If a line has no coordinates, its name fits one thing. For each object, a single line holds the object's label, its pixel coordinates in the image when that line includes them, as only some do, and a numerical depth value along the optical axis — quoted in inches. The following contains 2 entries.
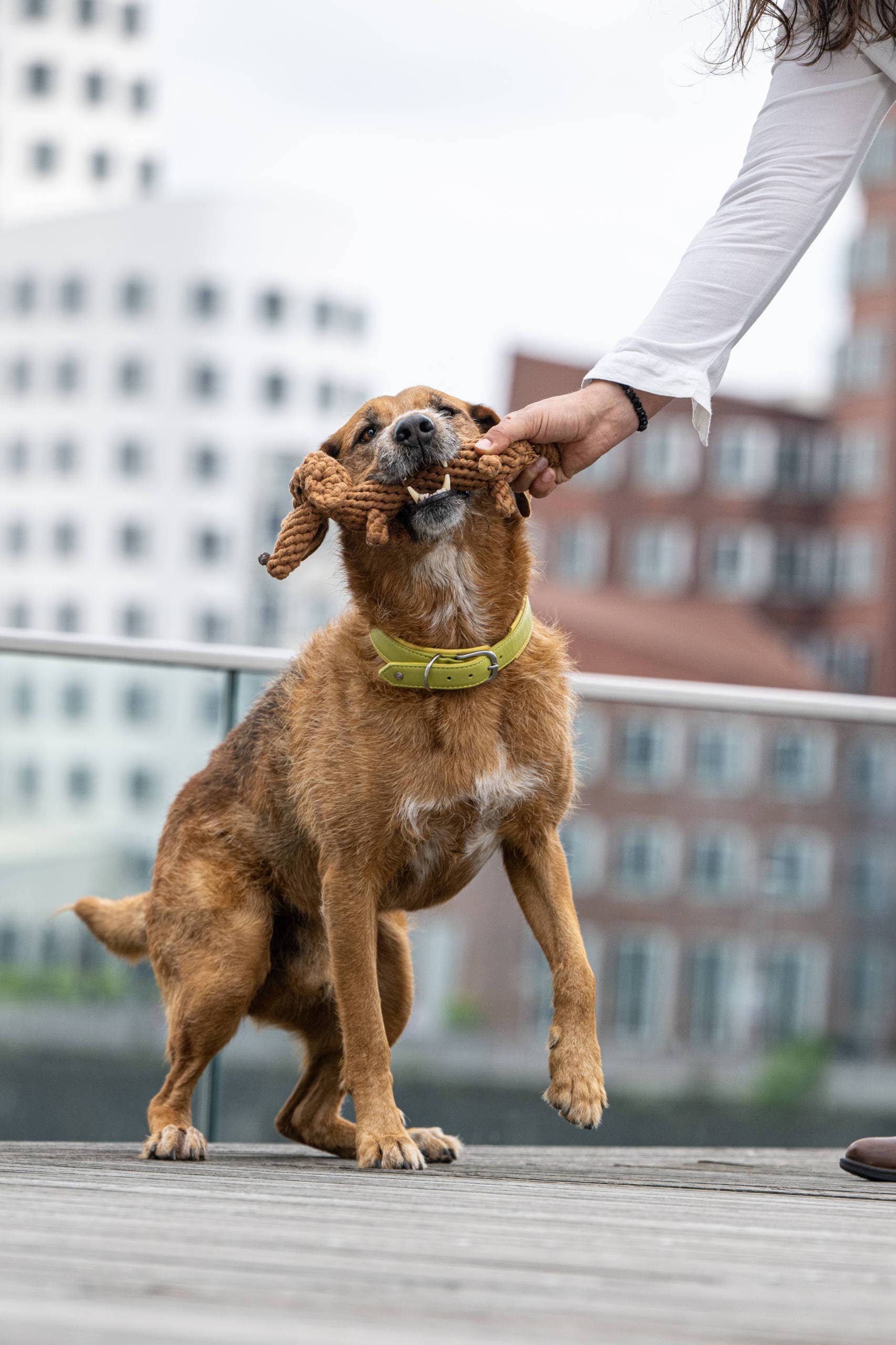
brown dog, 218.1
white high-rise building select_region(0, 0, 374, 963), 5836.6
